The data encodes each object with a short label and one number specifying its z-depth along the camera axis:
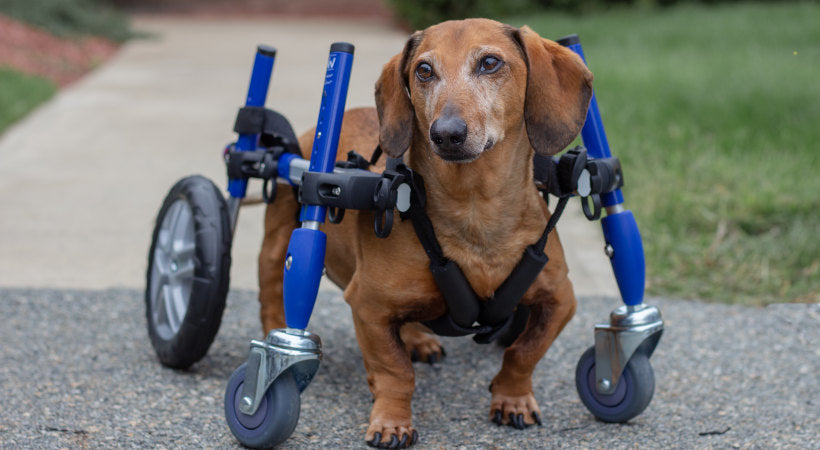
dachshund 2.76
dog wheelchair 2.84
